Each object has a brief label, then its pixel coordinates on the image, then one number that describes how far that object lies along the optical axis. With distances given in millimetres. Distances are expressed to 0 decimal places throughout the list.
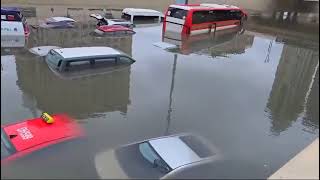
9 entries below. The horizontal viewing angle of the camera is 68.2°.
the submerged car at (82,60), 10682
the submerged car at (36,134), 5747
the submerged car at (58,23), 16301
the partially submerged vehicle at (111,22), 17224
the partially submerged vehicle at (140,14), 19581
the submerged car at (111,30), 16175
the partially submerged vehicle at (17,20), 13023
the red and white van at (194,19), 16949
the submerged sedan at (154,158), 5309
